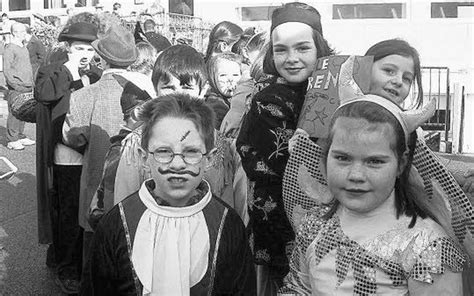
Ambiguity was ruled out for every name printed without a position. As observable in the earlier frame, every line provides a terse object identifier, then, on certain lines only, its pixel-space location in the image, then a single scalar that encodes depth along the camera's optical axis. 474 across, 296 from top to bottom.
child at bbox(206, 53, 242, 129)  4.36
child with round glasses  2.39
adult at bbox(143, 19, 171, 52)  6.25
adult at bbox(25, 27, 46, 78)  13.01
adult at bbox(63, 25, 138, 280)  4.13
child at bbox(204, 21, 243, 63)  5.30
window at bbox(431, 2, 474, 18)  11.26
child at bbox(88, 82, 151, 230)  3.31
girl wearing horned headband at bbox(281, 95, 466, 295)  2.02
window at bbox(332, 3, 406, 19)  12.01
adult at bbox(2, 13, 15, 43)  15.80
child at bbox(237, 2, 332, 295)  3.03
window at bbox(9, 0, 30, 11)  24.05
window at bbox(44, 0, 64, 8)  21.81
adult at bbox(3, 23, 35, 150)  11.02
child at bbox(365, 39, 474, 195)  2.72
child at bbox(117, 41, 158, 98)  3.90
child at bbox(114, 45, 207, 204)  3.11
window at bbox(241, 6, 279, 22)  12.78
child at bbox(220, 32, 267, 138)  3.46
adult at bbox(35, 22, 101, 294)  4.78
